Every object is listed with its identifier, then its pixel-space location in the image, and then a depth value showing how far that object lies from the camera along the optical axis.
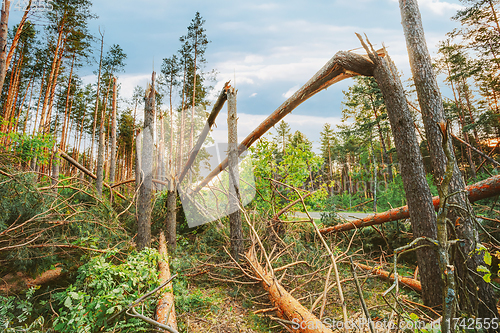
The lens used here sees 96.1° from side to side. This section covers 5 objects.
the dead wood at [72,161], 6.46
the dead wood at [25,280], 3.91
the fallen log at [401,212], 3.21
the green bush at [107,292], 2.29
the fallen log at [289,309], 2.08
